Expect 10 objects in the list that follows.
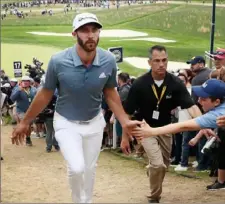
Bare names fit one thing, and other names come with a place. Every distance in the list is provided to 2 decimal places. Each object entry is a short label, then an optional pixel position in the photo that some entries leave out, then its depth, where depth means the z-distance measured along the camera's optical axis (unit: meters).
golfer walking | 5.95
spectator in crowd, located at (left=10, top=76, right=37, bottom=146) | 13.42
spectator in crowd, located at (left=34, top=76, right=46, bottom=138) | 14.66
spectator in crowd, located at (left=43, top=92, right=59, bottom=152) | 12.59
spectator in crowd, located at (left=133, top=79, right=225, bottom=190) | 5.71
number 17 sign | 19.92
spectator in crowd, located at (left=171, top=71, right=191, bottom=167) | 10.21
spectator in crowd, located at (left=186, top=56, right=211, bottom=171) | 9.61
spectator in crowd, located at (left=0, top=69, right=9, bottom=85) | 18.71
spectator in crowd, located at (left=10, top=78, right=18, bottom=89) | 17.88
